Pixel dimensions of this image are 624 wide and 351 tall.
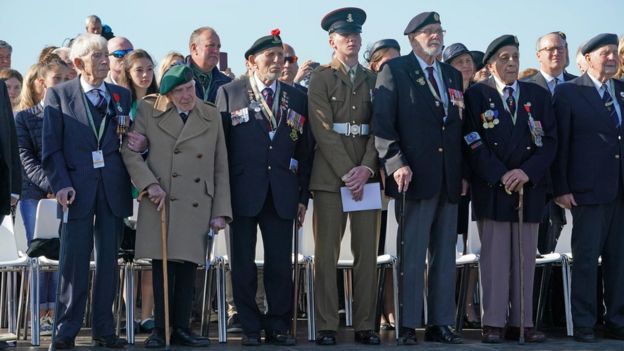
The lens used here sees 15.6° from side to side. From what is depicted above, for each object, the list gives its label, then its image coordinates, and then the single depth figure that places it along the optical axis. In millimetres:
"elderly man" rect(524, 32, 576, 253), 18703
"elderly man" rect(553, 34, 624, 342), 17057
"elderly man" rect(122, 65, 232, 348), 15586
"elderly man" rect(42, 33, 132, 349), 15220
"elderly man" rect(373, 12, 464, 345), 16143
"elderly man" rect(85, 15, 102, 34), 22880
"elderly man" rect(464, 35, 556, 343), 16463
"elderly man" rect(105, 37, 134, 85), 18566
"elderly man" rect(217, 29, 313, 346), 16066
